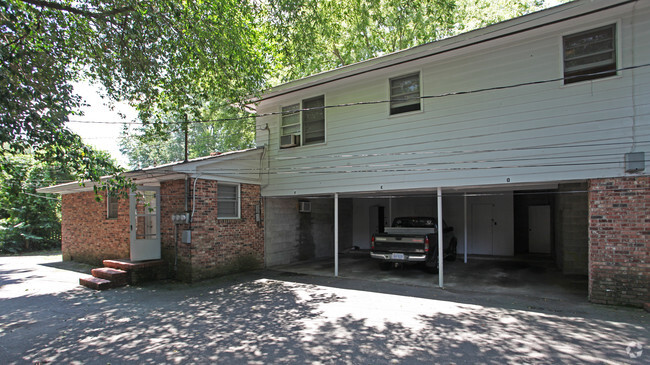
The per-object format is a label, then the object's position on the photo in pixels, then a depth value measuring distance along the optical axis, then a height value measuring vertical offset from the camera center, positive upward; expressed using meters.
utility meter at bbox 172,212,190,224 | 8.69 -0.84
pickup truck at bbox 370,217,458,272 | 8.80 -1.66
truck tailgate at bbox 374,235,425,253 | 8.80 -1.59
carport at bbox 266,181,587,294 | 11.47 -1.55
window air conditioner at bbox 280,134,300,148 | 10.32 +1.35
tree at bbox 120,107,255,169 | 16.23 +4.02
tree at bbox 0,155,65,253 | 16.11 -1.47
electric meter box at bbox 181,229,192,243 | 8.66 -1.29
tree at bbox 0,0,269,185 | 4.91 +2.88
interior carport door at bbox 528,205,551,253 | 13.18 -1.81
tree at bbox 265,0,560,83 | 10.12 +6.84
